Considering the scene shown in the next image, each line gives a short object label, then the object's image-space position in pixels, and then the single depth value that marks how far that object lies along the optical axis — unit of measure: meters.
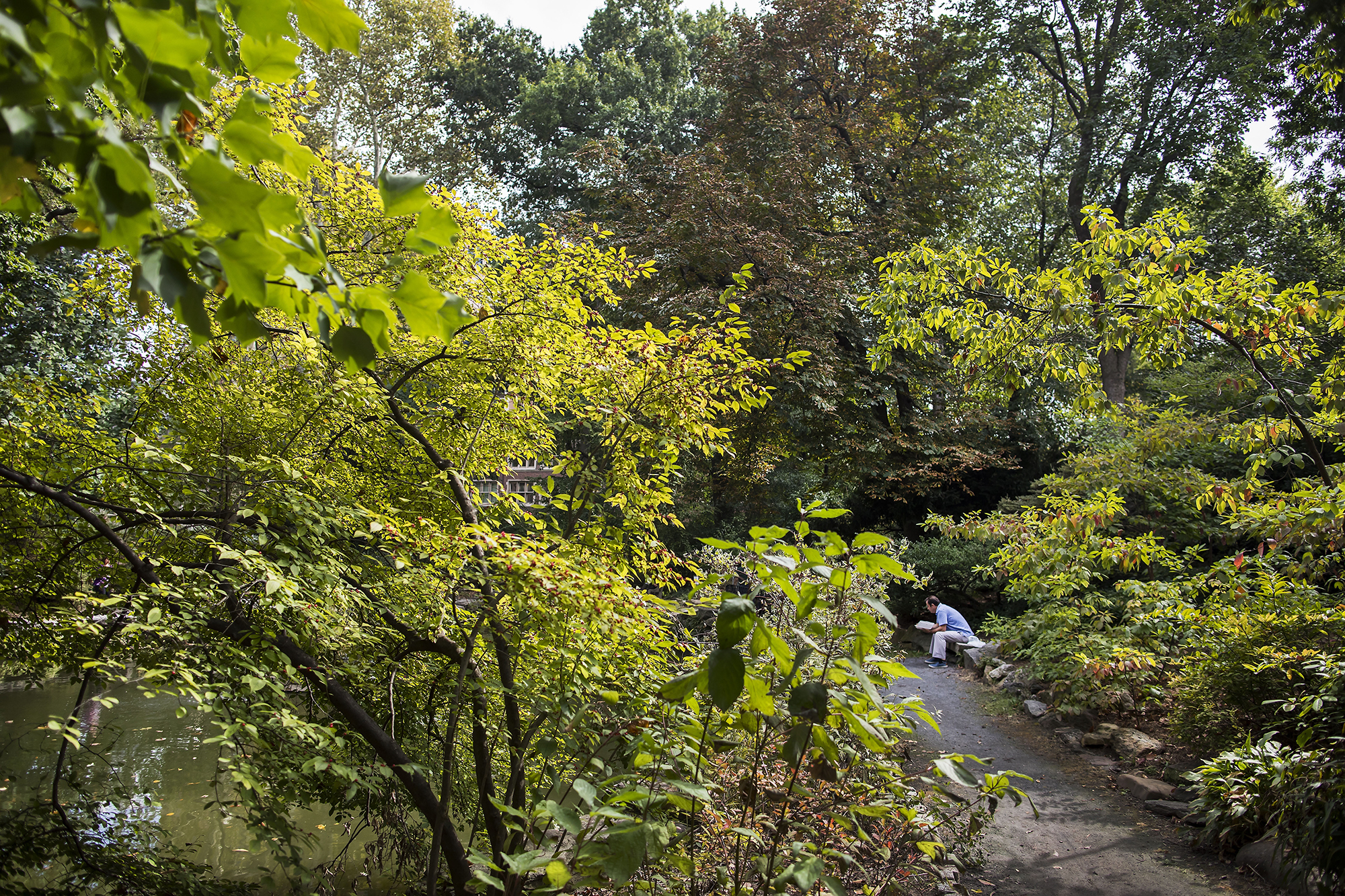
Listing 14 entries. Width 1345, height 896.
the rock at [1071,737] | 6.93
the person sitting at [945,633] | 11.34
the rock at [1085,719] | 7.03
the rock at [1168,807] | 5.14
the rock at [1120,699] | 6.92
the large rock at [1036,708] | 7.88
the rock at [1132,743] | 6.27
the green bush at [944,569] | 13.33
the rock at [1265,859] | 3.84
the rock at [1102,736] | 6.70
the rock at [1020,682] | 8.57
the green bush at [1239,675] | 5.06
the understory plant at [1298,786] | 3.30
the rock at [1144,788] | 5.46
